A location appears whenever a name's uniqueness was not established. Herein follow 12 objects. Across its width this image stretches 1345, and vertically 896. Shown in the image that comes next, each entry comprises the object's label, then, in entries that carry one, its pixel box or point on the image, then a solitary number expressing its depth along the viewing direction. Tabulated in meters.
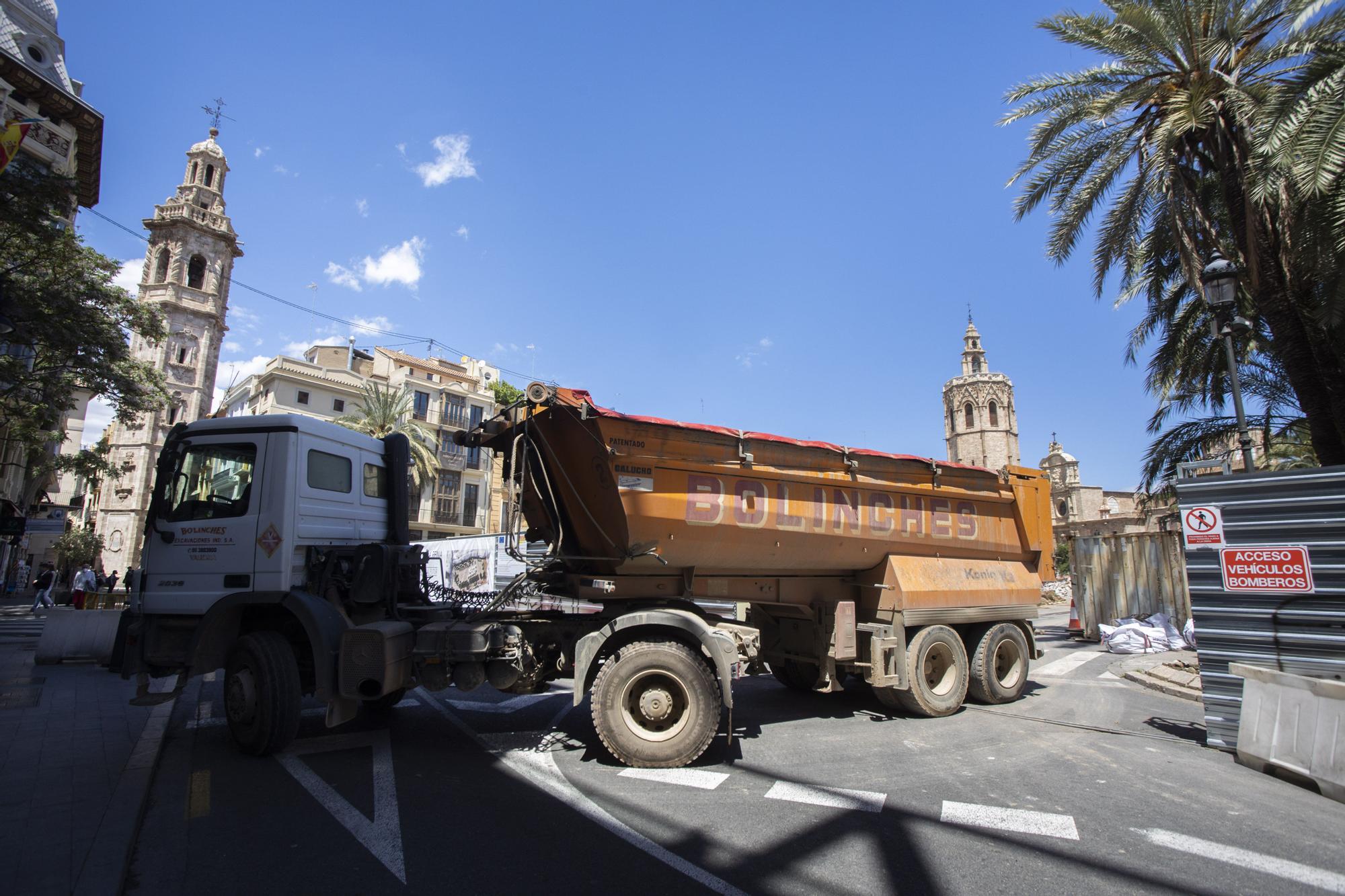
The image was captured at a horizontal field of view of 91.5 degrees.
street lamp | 7.90
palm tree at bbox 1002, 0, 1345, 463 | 9.12
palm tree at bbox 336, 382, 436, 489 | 32.16
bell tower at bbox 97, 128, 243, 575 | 46.16
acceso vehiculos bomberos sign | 6.15
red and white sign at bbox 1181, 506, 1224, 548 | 6.64
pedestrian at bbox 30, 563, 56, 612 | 21.06
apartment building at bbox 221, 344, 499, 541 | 46.94
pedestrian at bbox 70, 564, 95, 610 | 18.98
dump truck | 5.82
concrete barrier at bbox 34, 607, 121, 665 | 10.55
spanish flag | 8.00
